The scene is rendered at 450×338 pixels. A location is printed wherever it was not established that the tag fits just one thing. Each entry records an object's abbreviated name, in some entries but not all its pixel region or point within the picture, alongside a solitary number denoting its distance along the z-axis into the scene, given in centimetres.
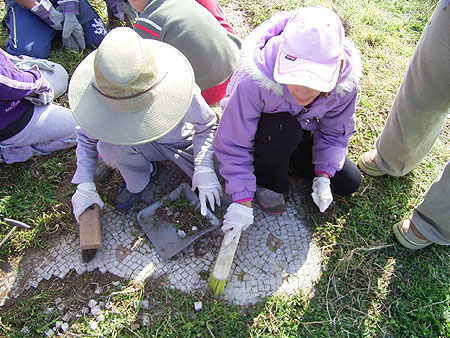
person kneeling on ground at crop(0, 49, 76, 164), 223
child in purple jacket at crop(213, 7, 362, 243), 152
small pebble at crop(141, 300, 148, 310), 204
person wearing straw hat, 150
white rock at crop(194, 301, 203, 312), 202
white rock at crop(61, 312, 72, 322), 201
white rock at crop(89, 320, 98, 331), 197
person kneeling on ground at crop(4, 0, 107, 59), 304
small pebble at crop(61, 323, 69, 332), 197
